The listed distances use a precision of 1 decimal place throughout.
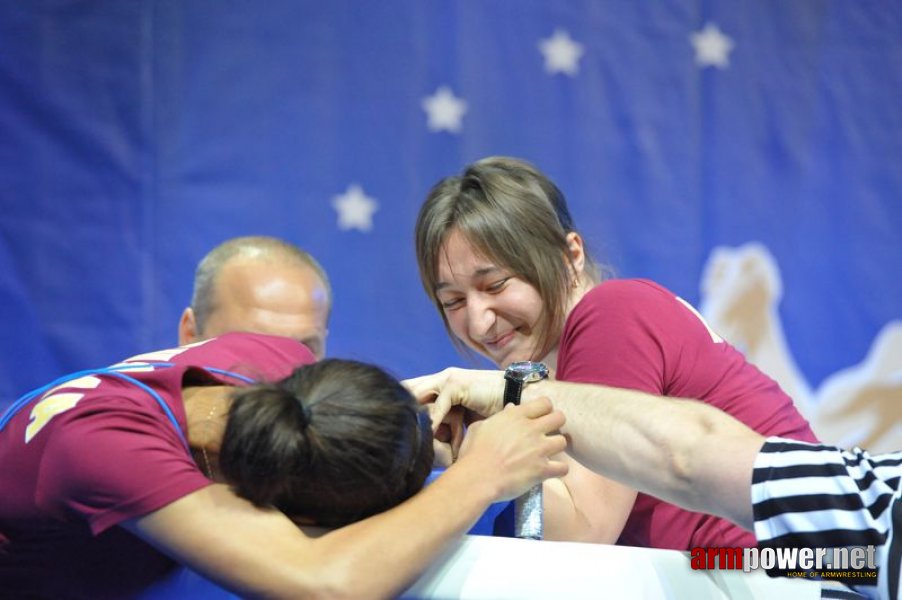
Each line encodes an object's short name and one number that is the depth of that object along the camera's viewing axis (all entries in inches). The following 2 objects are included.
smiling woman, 152.0
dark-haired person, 142.4
